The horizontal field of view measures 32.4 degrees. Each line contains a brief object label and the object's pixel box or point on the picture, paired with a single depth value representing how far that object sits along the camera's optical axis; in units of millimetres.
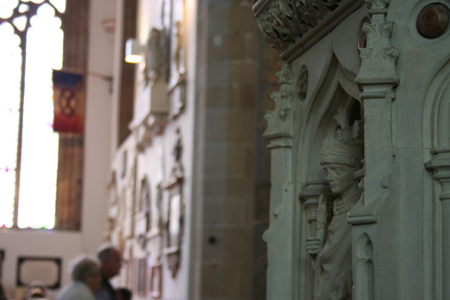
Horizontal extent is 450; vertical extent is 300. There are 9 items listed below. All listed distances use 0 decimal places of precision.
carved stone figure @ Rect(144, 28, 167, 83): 10641
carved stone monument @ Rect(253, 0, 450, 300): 2406
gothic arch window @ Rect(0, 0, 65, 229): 20969
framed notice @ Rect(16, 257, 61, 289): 19312
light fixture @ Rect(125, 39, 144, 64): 13258
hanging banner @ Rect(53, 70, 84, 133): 18547
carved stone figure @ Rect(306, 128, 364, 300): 2920
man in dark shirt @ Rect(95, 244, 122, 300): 6352
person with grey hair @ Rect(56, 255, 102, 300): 5398
